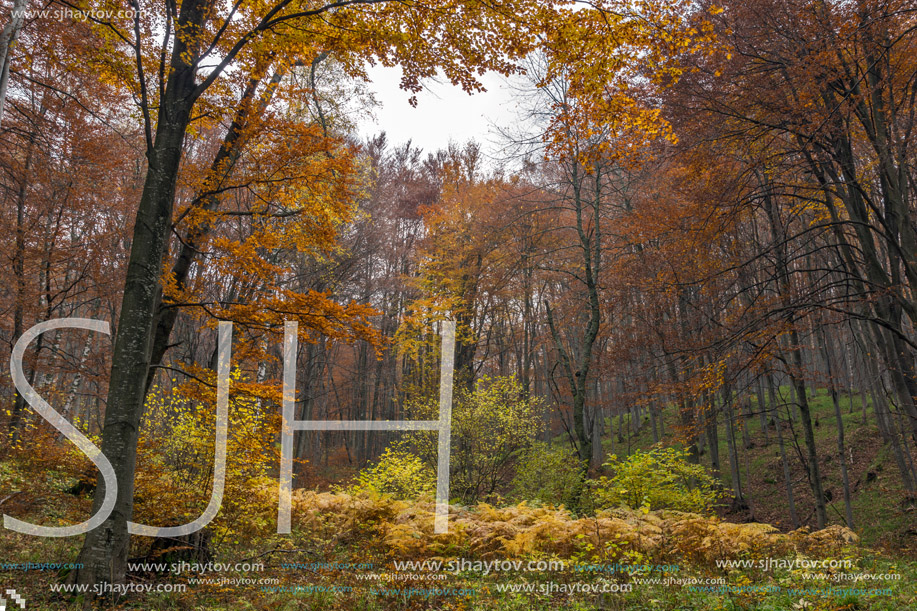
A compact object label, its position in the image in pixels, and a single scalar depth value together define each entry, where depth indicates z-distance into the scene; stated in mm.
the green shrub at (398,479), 10250
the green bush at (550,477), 10016
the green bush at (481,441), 11523
